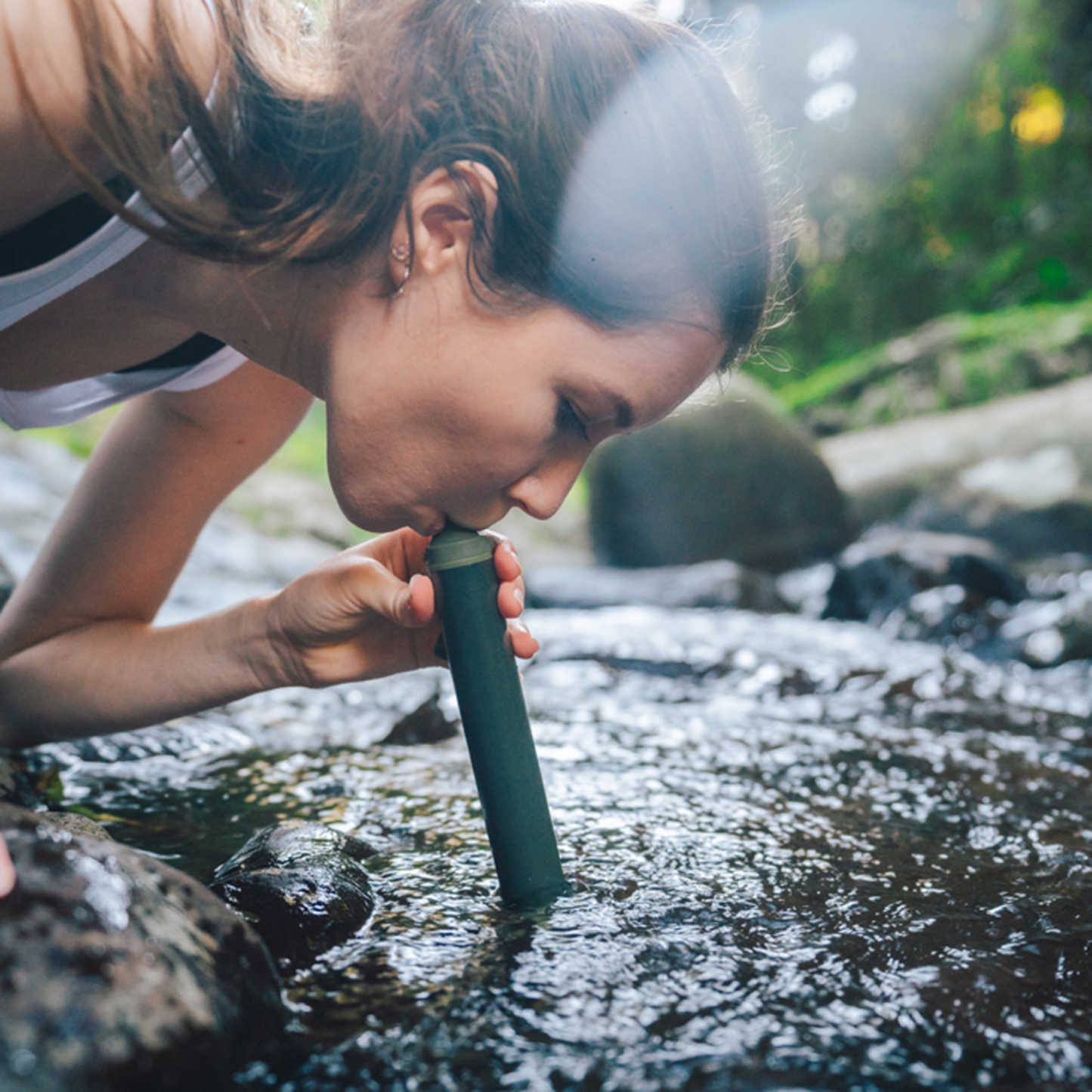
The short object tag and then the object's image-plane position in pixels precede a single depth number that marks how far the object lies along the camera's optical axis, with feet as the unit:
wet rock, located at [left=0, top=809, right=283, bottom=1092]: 2.97
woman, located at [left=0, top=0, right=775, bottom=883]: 4.53
